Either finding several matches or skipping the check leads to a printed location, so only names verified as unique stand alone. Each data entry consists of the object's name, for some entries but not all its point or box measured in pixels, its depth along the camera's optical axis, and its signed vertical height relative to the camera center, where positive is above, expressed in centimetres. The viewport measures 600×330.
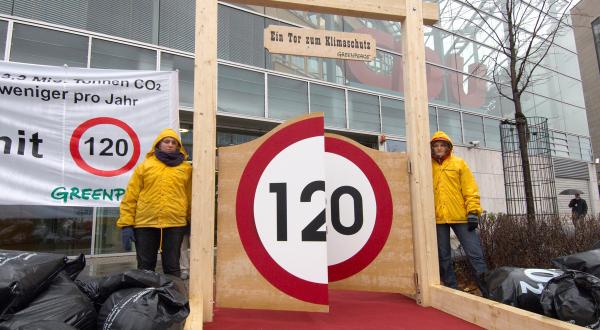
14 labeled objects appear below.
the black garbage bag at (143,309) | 211 -47
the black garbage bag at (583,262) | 274 -33
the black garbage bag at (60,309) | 203 -45
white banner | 393 +100
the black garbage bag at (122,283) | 248 -37
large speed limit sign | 293 +0
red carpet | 278 -72
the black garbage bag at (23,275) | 206 -27
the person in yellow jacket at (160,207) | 330 +14
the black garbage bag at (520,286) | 268 -48
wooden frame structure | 278 +44
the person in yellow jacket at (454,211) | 384 +6
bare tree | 559 +238
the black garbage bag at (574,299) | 230 -49
